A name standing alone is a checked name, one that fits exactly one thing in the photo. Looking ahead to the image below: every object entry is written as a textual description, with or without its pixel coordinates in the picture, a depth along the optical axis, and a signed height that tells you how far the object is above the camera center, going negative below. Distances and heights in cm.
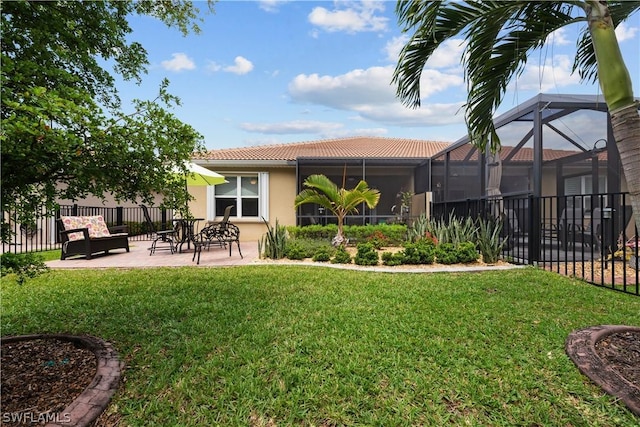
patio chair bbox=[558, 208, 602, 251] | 790 -34
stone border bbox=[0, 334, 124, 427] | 221 -131
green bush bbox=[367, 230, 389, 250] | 1022 -78
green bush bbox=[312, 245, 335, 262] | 800 -98
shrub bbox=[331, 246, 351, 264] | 776 -102
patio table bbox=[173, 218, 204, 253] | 955 -53
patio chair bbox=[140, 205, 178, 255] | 954 -69
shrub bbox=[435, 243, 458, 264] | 747 -90
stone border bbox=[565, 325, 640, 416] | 241 -126
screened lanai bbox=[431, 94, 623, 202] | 737 +153
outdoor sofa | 859 -63
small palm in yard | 957 +51
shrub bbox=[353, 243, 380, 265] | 752 -94
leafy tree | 199 +62
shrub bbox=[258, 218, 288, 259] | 838 -76
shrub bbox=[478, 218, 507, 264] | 752 -65
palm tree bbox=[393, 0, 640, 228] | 245 +191
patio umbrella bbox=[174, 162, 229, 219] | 902 +107
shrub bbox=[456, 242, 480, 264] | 752 -90
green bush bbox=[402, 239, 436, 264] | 754 -90
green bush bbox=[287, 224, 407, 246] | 1095 -62
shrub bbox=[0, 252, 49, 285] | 262 -41
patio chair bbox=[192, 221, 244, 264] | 872 -52
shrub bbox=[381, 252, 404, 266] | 746 -100
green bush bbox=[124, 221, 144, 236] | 1686 -67
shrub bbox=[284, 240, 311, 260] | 820 -93
